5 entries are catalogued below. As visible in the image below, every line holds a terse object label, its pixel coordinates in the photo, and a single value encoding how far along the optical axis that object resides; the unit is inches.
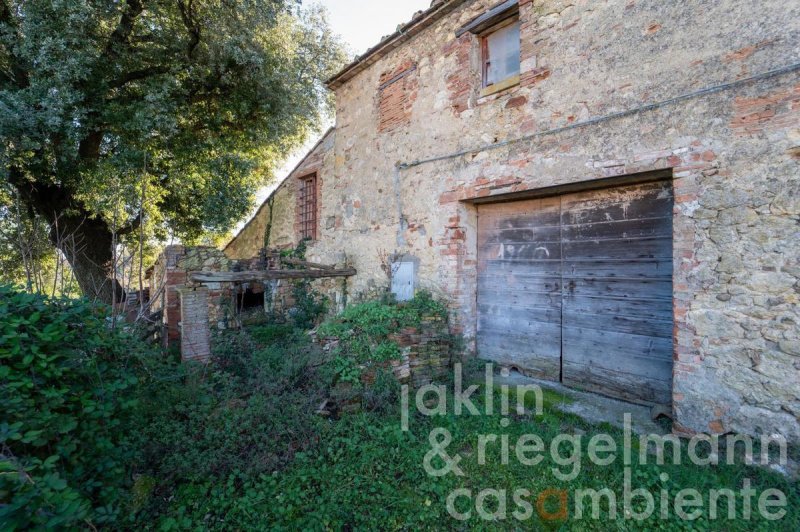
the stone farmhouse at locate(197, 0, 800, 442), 118.9
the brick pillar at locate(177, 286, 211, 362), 185.5
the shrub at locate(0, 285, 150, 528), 49.0
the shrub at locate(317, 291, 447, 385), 161.6
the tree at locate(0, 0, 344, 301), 235.3
